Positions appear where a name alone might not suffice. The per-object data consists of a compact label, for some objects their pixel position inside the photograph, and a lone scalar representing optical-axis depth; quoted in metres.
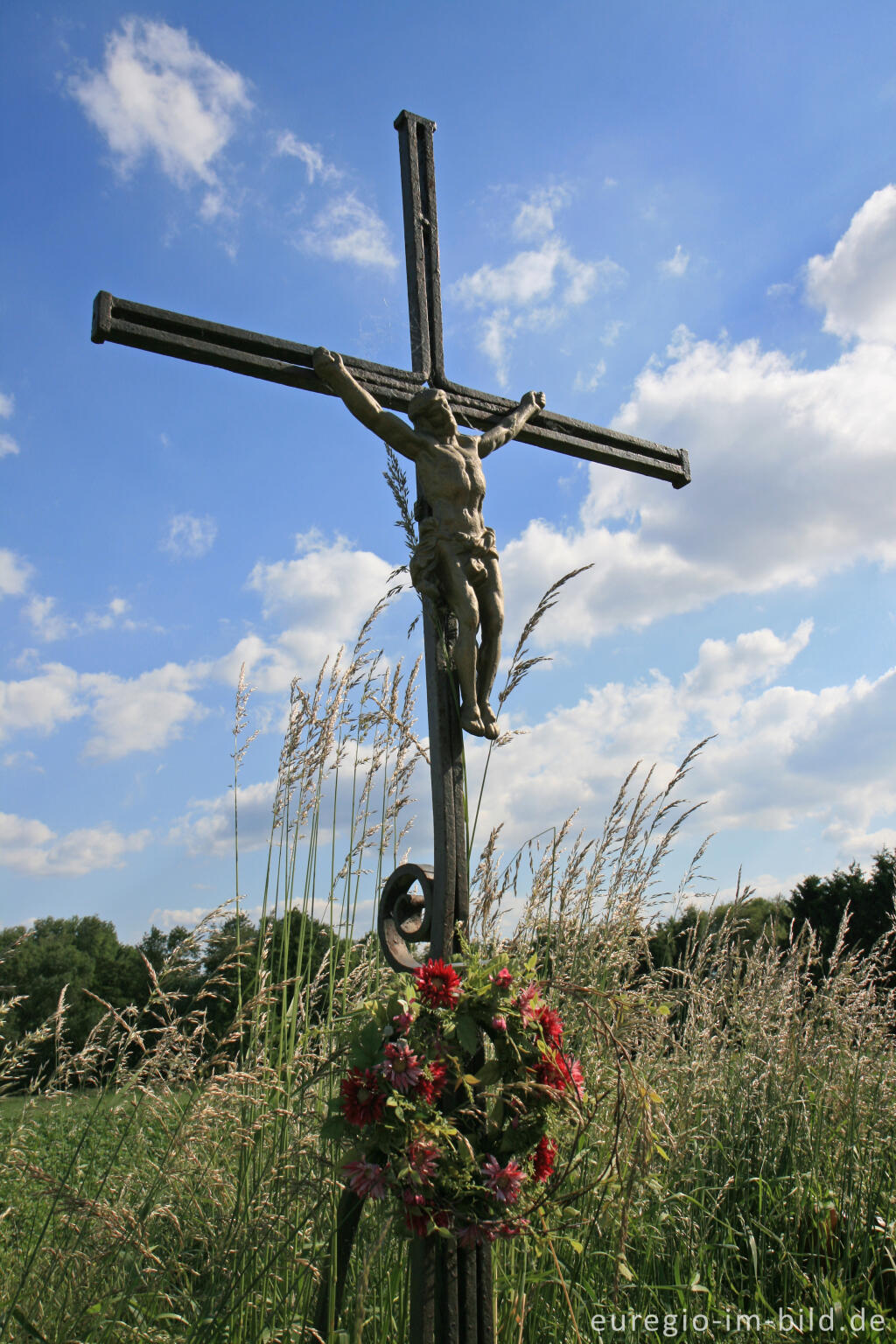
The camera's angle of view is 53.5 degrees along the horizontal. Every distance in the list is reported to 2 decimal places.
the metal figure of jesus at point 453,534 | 2.39
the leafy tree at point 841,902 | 12.61
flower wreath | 1.72
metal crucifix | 2.25
